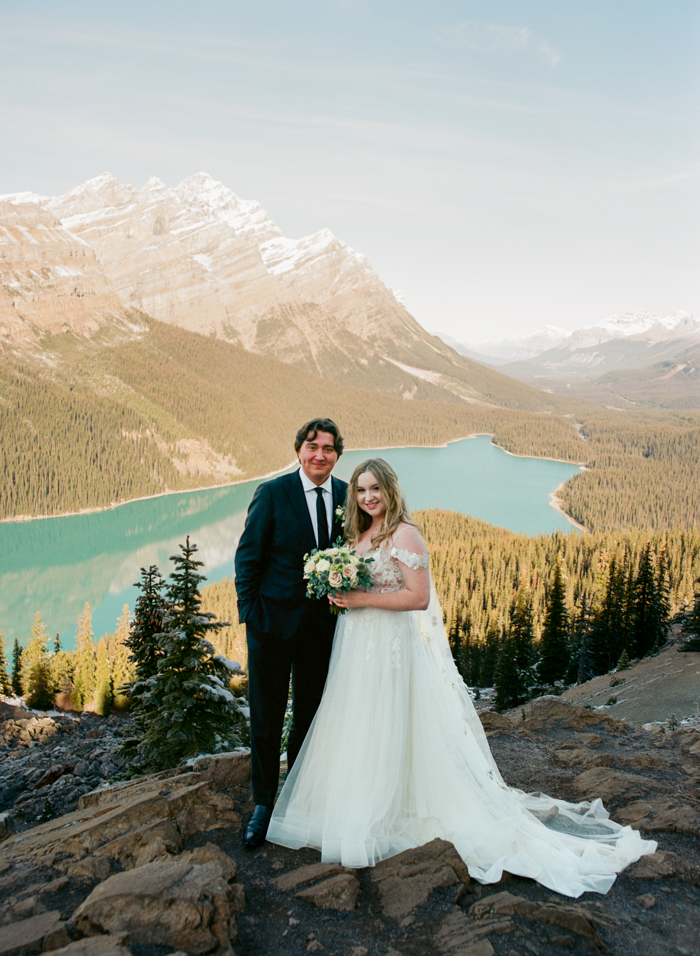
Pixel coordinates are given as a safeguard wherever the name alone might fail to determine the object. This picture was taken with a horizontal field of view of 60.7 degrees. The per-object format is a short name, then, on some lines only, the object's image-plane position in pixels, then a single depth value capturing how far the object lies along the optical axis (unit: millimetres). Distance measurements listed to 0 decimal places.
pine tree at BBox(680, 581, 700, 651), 21953
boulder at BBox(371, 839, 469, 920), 3273
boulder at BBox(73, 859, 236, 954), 2777
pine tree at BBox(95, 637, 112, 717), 29938
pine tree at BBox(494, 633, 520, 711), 25984
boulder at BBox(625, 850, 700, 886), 3725
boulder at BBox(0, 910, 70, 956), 2676
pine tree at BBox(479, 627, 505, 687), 34906
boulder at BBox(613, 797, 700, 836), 4320
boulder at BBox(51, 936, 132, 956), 2494
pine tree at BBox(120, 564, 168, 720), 14227
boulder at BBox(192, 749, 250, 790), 4938
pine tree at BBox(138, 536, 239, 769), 9867
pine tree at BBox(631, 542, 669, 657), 30094
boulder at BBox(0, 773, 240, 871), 3824
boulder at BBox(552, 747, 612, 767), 6254
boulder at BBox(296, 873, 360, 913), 3273
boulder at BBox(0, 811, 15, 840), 6159
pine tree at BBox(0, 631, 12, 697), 29333
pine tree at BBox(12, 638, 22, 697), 34062
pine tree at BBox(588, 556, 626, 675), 30391
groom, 4062
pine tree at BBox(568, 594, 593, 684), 29361
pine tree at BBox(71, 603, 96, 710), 31219
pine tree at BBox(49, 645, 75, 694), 32375
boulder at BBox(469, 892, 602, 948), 3045
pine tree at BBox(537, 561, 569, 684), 28531
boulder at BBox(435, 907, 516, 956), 2859
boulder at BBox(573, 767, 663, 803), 5184
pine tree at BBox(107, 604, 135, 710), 30062
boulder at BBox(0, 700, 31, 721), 23938
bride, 3861
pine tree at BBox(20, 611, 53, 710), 31094
